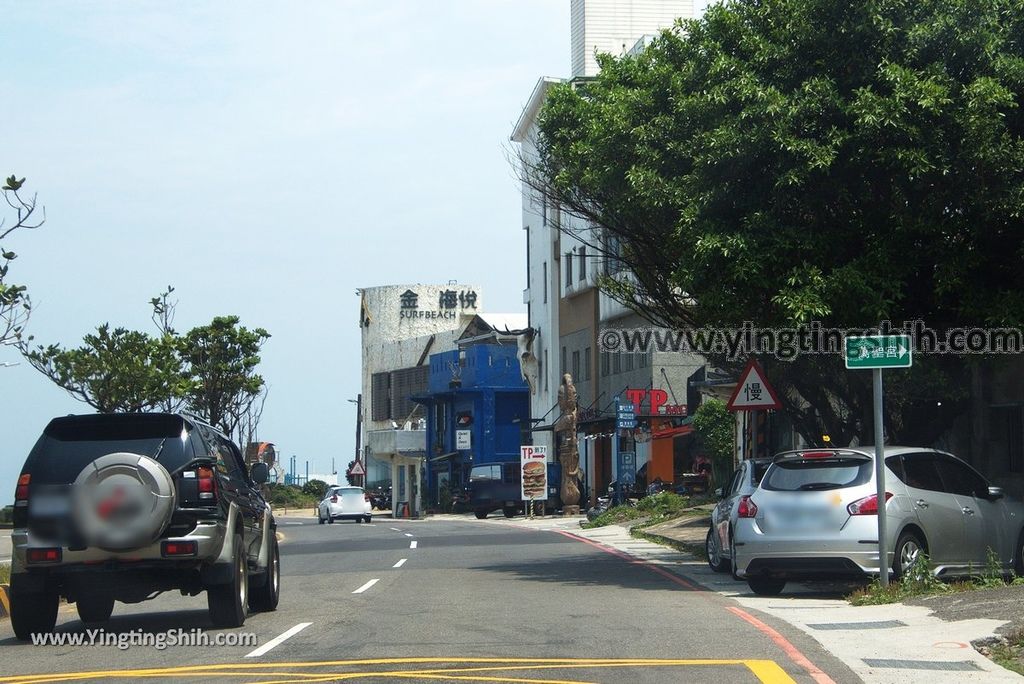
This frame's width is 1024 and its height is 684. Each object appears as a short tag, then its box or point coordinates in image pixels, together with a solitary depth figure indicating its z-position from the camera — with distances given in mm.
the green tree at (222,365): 42125
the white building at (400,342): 87938
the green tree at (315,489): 97994
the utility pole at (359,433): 93875
